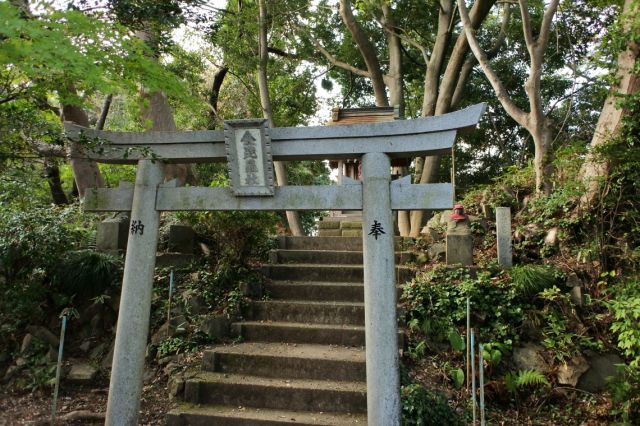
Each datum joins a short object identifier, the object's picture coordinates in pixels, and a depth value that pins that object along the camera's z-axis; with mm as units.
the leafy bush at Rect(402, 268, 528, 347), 5992
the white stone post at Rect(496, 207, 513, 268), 7008
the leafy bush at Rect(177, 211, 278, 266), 7125
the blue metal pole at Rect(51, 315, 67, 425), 4703
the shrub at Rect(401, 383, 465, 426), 4684
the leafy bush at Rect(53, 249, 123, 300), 6840
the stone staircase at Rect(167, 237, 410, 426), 5062
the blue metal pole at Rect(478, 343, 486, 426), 4402
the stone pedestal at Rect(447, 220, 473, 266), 7070
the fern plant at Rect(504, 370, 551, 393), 5280
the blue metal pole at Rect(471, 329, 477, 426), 4560
